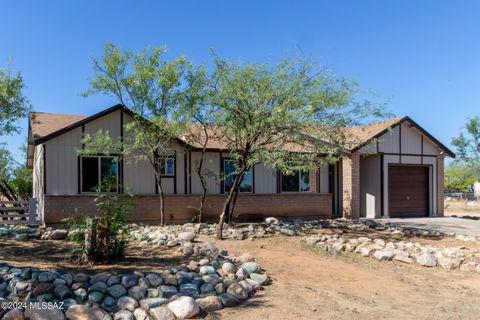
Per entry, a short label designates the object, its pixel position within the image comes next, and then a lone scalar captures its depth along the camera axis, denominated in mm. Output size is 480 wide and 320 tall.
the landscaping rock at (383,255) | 9664
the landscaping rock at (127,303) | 5664
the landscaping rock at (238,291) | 6301
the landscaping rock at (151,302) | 5722
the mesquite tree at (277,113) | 10641
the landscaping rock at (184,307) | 5559
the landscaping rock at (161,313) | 5461
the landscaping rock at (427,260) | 9323
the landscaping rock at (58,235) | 10625
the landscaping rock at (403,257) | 9538
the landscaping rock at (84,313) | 5242
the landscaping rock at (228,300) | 6027
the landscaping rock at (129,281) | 6223
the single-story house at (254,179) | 13523
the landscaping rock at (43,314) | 5169
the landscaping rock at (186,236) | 9914
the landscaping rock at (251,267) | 7357
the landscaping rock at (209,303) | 5840
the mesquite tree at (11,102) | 11539
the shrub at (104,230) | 7543
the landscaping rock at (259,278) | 6996
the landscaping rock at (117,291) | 5954
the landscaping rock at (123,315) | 5355
